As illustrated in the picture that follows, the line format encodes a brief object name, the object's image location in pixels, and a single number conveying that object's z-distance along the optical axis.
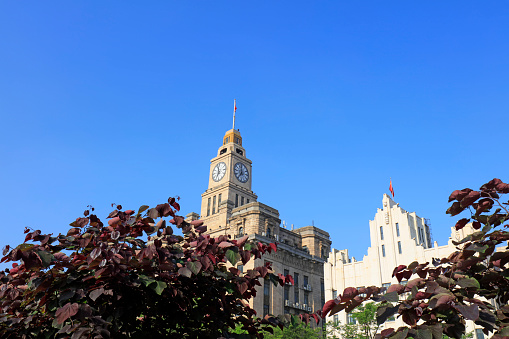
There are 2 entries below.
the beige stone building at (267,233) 64.00
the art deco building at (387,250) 44.31
